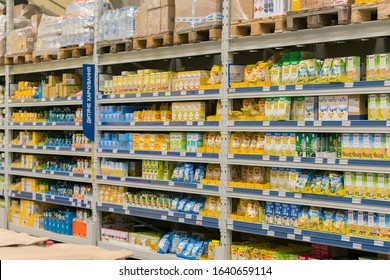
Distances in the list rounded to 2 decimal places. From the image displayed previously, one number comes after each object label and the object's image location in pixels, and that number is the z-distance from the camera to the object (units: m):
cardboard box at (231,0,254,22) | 7.55
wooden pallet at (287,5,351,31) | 6.59
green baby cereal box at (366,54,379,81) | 6.45
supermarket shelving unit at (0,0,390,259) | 6.57
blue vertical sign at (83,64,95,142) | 9.79
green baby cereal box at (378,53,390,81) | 6.35
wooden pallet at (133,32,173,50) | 8.50
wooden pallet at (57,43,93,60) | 9.94
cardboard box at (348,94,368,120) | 6.63
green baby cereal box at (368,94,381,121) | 6.46
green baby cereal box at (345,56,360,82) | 6.62
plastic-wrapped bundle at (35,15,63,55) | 10.51
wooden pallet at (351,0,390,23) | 6.25
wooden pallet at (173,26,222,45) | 7.91
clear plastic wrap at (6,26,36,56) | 11.07
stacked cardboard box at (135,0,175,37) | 8.50
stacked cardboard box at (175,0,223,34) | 7.93
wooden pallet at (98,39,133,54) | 9.15
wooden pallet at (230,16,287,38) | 7.20
